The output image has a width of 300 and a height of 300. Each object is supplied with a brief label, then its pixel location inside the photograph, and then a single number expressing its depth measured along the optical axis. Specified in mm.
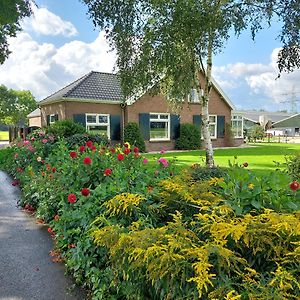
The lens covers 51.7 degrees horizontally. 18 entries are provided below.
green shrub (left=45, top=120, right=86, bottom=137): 10995
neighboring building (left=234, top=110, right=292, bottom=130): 64131
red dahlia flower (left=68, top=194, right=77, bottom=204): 3311
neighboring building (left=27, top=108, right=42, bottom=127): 31067
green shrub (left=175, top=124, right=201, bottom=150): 20938
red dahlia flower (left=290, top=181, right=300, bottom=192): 2263
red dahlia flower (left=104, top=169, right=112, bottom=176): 3559
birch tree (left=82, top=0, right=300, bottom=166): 9094
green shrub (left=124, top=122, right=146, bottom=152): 18844
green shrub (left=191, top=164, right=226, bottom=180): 4493
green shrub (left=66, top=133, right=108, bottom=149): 8680
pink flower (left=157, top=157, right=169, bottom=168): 4090
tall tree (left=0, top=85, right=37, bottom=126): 47875
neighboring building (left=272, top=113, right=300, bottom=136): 62391
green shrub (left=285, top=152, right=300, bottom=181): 6421
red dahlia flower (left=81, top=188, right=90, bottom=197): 3125
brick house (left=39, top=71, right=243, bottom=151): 18094
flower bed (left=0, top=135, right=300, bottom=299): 1744
